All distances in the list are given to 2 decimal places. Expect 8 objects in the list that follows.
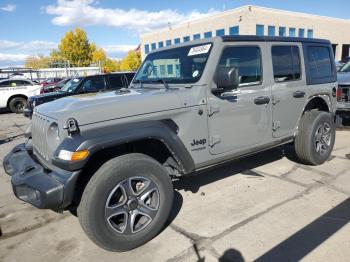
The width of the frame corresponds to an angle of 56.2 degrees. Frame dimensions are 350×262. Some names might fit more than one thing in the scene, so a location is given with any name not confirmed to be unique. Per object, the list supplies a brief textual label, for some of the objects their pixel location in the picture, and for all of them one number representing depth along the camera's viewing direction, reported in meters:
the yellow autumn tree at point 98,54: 66.79
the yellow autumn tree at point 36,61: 82.41
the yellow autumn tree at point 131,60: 68.12
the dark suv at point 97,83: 10.57
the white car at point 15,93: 15.68
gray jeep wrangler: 2.85
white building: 32.28
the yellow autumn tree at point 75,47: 60.62
